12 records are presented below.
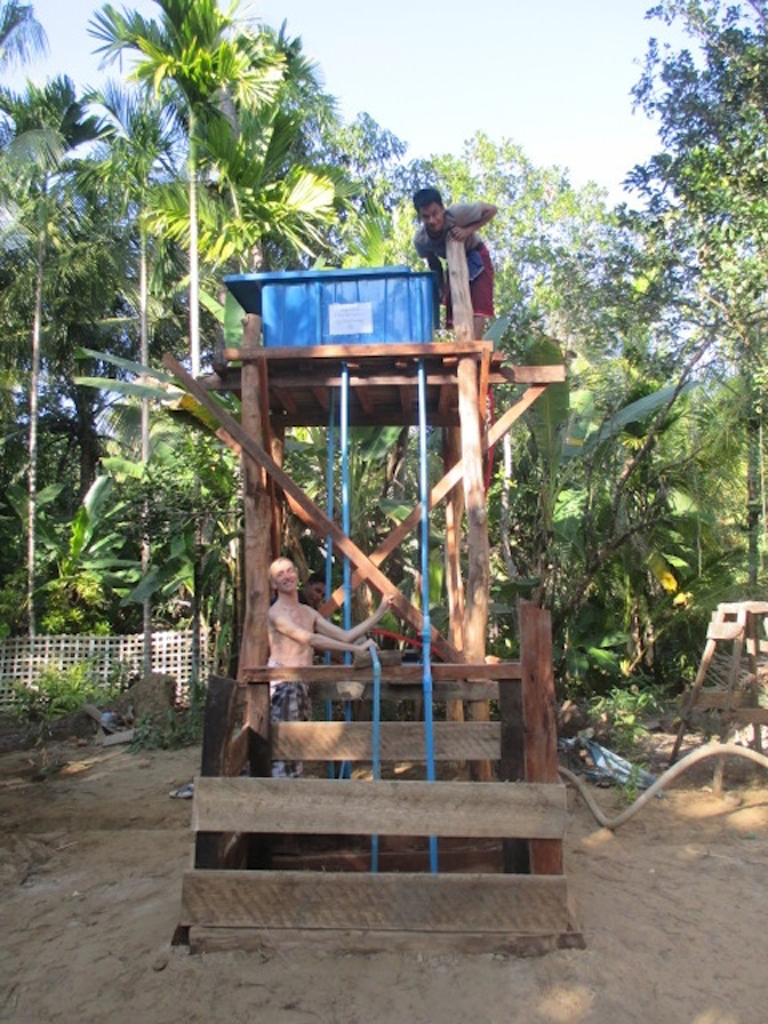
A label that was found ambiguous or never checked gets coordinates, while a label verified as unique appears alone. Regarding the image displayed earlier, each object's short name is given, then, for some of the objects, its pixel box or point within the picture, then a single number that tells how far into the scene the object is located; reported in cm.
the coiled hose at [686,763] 501
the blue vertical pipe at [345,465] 504
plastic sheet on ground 696
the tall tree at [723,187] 849
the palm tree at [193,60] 1205
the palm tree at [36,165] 1448
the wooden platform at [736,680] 641
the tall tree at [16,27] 1664
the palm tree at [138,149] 1338
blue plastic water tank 506
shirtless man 490
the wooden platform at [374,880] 354
